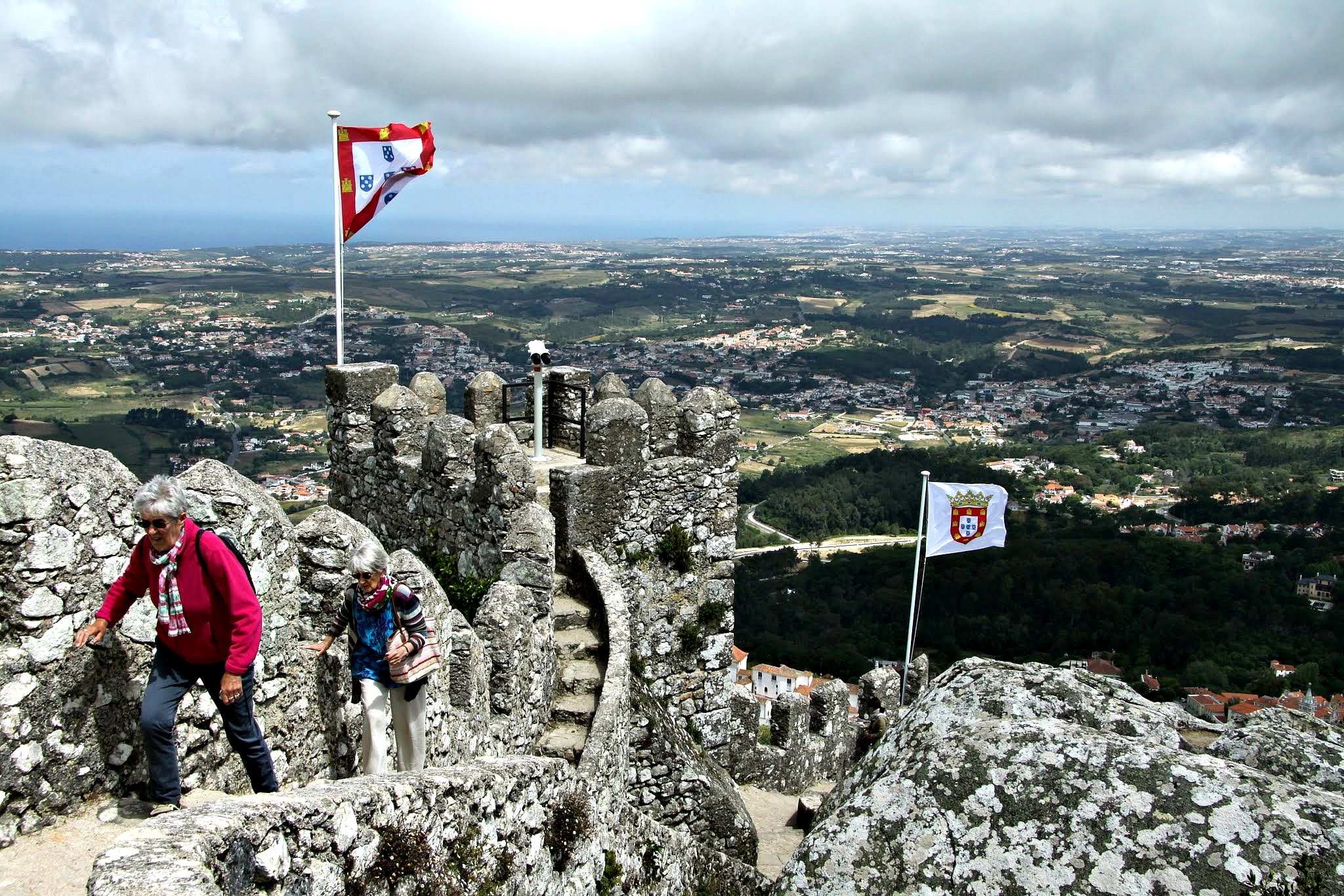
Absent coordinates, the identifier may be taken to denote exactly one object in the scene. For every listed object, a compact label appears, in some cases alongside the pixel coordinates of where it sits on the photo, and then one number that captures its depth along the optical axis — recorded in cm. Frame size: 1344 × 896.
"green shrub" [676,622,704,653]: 1080
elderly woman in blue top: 511
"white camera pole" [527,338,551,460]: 974
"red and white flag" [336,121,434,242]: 1138
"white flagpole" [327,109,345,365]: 1090
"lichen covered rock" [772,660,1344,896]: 279
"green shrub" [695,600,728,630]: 1088
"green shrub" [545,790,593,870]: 478
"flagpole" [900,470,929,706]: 1481
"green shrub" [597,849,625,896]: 538
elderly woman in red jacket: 401
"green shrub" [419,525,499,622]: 852
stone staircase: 755
